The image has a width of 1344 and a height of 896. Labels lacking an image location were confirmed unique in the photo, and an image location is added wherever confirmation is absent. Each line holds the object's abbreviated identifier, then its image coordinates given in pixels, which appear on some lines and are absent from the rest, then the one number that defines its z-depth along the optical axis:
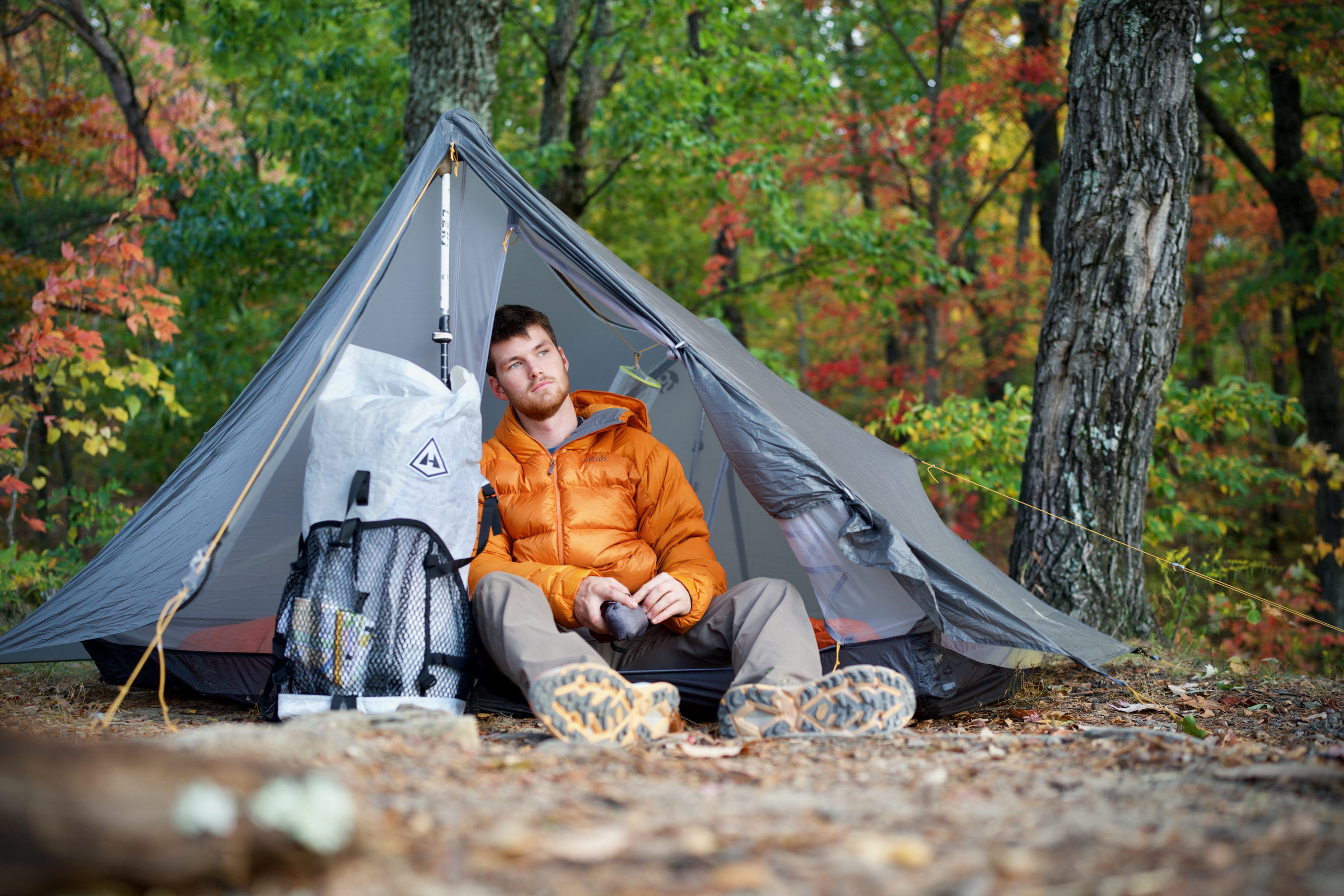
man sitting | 2.24
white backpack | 2.38
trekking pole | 3.06
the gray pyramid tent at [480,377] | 2.60
